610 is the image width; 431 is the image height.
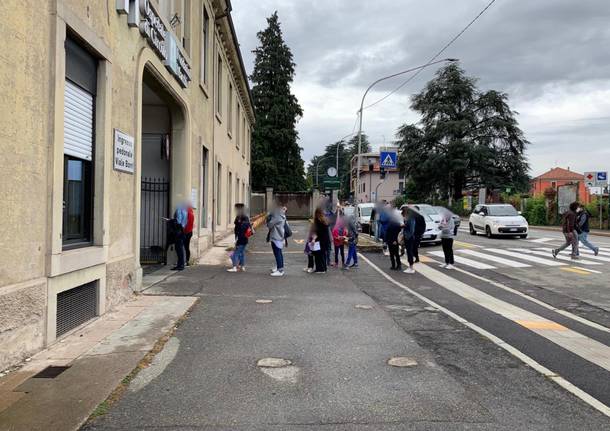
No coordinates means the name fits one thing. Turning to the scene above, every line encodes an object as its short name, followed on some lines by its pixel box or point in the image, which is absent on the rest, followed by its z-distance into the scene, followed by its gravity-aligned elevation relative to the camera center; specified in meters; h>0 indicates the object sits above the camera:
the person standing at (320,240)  11.66 -0.60
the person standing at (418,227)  12.75 -0.30
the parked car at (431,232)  18.76 -0.61
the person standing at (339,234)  12.65 -0.49
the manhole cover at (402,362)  4.96 -1.48
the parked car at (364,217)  26.68 -0.11
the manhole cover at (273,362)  4.91 -1.48
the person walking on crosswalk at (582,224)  14.31 -0.20
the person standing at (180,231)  11.08 -0.40
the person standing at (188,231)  11.38 -0.41
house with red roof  97.99 +7.99
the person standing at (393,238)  12.37 -0.57
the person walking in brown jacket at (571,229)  14.15 -0.34
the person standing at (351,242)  12.61 -0.69
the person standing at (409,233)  12.36 -0.44
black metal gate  12.52 -0.18
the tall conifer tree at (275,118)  49.09 +9.68
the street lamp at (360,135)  20.68 +3.30
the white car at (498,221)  22.64 -0.25
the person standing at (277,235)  11.12 -0.47
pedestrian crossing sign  21.16 +2.36
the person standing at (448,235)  12.50 -0.49
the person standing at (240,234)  11.20 -0.45
